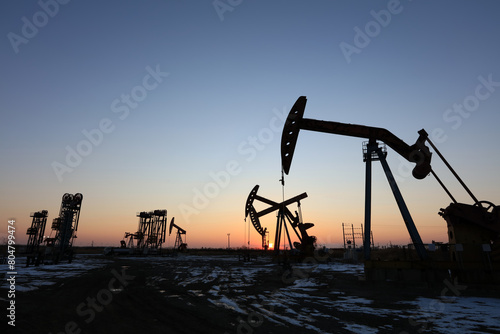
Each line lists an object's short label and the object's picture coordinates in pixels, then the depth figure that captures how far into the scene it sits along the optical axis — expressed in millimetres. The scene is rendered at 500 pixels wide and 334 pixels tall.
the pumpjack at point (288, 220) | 33062
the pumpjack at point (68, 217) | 38156
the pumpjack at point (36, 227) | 56406
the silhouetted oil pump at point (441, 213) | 12375
